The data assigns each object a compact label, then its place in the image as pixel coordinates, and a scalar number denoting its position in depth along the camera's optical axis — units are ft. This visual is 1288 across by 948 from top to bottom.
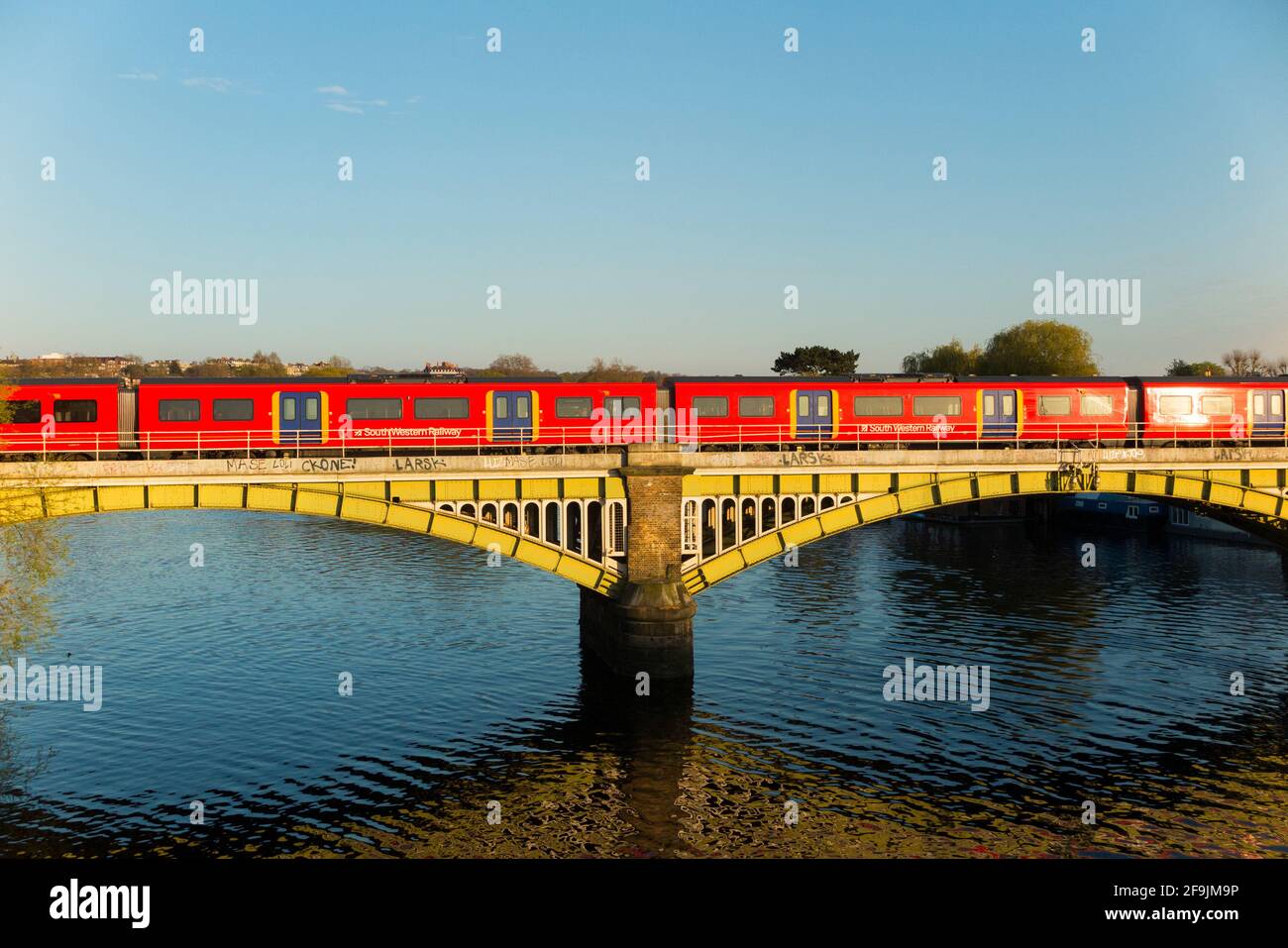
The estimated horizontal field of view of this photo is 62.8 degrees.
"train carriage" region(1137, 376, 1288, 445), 180.24
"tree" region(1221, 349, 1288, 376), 536.99
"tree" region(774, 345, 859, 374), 513.45
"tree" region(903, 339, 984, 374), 515.91
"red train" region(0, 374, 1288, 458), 147.84
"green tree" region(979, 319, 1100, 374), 451.12
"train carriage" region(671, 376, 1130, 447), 163.94
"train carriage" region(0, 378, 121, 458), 139.64
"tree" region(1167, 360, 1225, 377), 515.91
